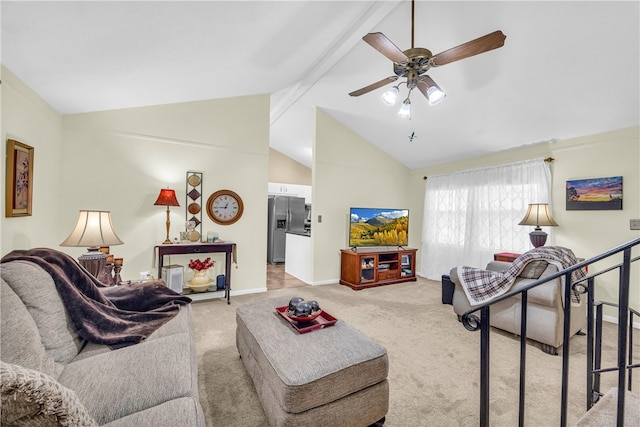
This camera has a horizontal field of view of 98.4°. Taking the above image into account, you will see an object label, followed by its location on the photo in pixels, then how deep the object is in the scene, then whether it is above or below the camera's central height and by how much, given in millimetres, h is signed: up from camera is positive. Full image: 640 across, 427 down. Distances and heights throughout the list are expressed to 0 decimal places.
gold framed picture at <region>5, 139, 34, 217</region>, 2082 +222
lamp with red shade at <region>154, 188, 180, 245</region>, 3195 +139
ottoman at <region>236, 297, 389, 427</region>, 1293 -809
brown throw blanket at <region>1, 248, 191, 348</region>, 1501 -612
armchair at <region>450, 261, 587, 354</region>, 2281 -828
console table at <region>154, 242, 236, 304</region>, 3172 -469
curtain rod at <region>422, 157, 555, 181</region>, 3629 +797
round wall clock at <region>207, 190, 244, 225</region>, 3775 +71
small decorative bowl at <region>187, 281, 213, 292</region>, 3477 -952
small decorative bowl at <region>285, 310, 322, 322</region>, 1756 -661
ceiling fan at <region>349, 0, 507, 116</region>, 1750 +1113
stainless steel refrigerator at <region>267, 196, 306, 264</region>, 6355 -183
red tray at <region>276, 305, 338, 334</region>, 1700 -702
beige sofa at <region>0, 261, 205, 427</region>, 1001 -728
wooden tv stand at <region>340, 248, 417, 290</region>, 4391 -862
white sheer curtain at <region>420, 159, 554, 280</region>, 3887 +85
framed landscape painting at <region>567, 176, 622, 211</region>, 3133 +320
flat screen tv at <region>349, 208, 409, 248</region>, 4695 -199
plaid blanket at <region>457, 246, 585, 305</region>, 2344 -530
